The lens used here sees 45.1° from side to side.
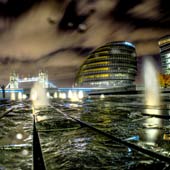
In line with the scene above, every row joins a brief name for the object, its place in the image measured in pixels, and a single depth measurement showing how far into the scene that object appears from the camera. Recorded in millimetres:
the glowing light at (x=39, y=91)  60438
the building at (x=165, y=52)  142100
